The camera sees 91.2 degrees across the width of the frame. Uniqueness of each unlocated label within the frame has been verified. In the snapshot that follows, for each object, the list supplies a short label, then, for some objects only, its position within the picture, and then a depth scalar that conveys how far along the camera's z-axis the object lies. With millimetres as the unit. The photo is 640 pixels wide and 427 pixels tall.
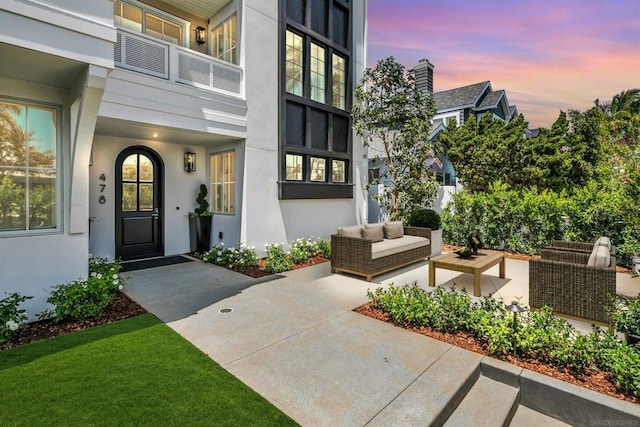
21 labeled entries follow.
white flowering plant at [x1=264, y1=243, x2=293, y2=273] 6841
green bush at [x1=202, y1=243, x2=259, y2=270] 7059
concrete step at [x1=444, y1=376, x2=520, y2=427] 2465
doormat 6938
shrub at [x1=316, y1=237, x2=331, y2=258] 8430
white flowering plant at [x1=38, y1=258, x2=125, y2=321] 4043
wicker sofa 6109
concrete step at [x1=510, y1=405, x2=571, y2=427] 2578
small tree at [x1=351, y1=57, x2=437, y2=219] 9539
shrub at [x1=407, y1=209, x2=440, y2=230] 8625
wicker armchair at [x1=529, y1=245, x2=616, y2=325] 3797
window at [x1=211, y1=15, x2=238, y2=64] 7891
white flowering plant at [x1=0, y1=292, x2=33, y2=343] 3445
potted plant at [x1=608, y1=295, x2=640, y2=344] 3076
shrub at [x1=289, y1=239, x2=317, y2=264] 7633
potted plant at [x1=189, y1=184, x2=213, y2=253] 8414
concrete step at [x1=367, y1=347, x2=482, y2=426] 2324
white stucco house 3945
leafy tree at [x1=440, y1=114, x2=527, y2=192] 14328
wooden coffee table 5160
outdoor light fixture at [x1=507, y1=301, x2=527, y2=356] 3104
